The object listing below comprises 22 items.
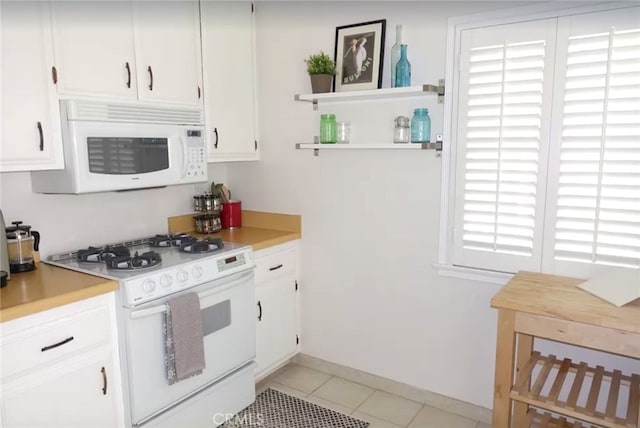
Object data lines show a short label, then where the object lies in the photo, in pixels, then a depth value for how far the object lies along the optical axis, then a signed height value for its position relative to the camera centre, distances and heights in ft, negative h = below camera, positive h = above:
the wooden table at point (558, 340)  5.41 -2.35
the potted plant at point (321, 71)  8.61 +1.61
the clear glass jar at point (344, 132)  8.89 +0.45
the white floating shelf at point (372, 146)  7.80 +0.16
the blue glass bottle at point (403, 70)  7.90 +1.49
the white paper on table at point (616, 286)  5.75 -1.77
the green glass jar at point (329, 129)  8.86 +0.51
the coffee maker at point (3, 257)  5.99 -1.36
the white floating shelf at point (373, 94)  7.60 +1.11
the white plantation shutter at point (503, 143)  6.99 +0.18
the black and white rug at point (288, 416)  8.05 -4.82
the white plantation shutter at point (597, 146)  6.31 +0.11
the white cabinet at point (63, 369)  5.29 -2.70
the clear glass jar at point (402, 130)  8.11 +0.45
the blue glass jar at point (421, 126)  7.88 +0.50
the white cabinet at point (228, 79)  8.74 +1.55
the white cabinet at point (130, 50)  6.53 +1.71
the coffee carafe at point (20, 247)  6.56 -1.35
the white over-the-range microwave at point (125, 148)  6.57 +0.12
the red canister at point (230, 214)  10.23 -1.35
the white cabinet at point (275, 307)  8.93 -3.16
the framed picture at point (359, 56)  8.28 +1.87
